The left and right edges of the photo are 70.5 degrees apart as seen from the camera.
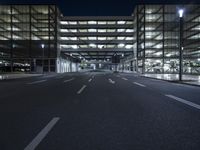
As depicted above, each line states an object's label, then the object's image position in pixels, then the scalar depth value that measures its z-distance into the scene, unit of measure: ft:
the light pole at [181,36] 41.81
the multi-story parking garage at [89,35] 135.04
